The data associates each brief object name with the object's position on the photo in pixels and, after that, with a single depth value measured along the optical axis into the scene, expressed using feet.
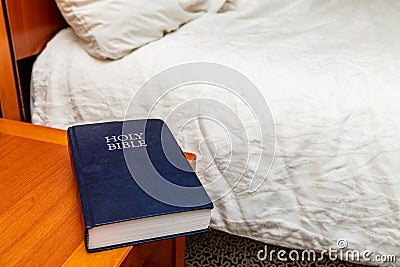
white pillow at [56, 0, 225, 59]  3.08
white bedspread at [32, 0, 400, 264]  2.68
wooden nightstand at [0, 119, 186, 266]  1.67
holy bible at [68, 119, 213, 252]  1.72
